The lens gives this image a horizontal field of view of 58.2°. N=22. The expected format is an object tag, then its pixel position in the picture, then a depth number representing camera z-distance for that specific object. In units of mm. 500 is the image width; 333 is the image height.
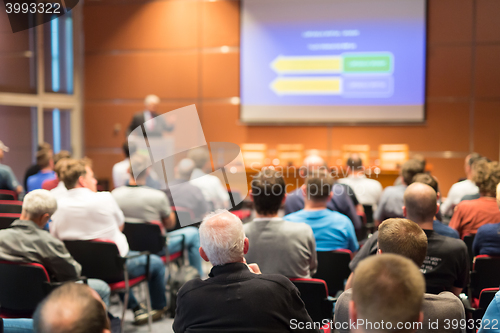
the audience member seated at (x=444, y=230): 2734
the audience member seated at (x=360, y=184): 5008
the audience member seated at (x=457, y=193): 4297
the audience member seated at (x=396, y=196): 4035
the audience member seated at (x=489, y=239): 2805
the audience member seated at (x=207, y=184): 4758
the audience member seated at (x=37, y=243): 2570
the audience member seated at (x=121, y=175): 6164
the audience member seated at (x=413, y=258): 1627
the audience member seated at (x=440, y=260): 2324
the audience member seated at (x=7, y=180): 5184
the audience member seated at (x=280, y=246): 2625
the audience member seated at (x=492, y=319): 1611
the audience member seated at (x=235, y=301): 1614
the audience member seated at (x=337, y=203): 3930
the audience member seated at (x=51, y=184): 4448
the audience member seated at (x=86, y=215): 3264
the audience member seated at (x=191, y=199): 4527
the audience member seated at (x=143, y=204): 4066
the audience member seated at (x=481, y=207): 3352
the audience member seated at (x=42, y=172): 4961
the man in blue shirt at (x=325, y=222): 3123
